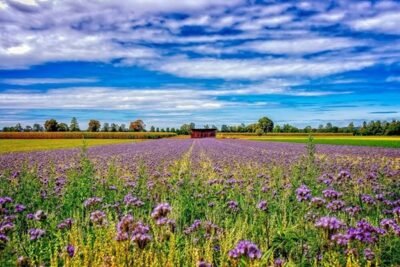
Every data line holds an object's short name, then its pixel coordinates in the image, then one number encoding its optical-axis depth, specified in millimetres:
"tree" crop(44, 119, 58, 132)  138875
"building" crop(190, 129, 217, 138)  122562
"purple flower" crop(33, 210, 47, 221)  4712
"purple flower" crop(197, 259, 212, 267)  3447
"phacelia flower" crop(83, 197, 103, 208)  5361
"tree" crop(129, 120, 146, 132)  146000
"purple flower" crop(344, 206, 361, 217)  5863
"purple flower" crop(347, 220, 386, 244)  4008
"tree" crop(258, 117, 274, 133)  160375
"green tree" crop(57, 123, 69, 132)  137875
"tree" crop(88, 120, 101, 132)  145500
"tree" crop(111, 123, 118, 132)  133125
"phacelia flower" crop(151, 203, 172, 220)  3799
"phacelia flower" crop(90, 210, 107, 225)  4449
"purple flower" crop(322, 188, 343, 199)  5109
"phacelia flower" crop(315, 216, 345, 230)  3924
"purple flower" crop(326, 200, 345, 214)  5010
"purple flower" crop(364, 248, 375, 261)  4420
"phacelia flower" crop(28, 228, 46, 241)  4429
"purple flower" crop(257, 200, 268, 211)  5159
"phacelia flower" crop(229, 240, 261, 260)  3221
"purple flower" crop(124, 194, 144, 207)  6109
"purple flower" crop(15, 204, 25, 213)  5555
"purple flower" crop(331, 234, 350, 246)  3868
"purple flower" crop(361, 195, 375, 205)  6580
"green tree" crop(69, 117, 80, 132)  141625
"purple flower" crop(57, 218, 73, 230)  5286
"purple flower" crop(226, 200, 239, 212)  6358
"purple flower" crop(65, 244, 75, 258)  4273
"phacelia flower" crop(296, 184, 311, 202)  5129
